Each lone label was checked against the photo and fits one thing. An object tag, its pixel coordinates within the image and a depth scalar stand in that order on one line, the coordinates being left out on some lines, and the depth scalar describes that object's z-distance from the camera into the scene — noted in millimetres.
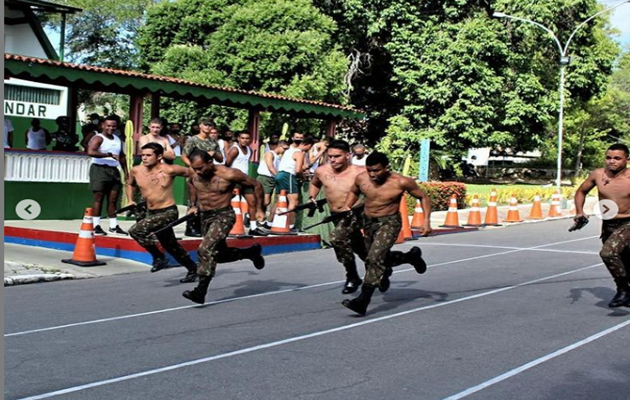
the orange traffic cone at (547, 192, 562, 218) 25531
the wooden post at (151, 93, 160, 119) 18219
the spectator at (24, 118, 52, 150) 16375
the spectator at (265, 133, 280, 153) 16684
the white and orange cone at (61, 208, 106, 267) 11508
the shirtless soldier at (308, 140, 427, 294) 9484
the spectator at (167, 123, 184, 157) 15734
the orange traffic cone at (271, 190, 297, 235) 15094
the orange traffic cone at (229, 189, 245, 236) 14670
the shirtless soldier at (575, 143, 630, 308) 8992
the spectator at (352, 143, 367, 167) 14922
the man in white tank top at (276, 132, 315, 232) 14859
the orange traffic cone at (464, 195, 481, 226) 21141
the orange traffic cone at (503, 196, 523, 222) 22969
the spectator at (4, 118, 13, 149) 15884
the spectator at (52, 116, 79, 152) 16719
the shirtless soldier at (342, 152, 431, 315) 8562
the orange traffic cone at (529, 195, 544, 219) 24444
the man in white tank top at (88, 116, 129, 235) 12742
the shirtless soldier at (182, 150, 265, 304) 9008
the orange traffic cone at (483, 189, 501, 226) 21734
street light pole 28920
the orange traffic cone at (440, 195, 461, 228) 20219
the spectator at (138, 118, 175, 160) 13000
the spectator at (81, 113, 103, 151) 15875
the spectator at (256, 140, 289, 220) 15516
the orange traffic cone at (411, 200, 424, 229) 19375
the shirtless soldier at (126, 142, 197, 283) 9938
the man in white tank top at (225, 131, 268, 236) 14102
